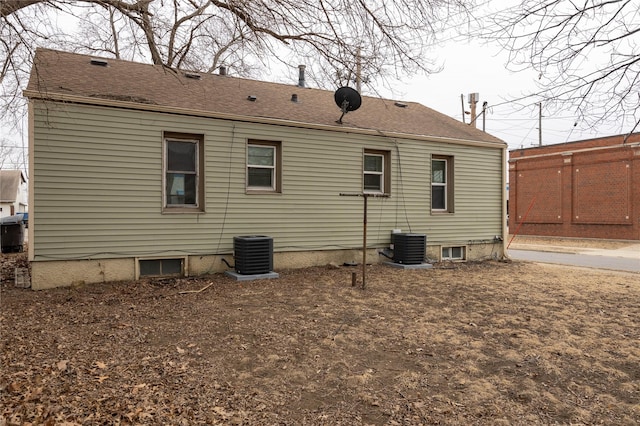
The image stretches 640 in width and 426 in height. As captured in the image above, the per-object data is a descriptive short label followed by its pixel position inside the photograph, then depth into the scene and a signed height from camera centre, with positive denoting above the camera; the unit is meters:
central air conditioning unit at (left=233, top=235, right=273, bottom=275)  8.27 -0.85
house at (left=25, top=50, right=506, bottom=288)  7.38 +0.80
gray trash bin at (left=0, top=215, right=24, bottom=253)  13.53 -0.82
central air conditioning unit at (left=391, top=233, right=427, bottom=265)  10.16 -0.86
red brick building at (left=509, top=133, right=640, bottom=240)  20.33 +1.36
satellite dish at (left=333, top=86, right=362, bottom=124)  10.02 +2.75
